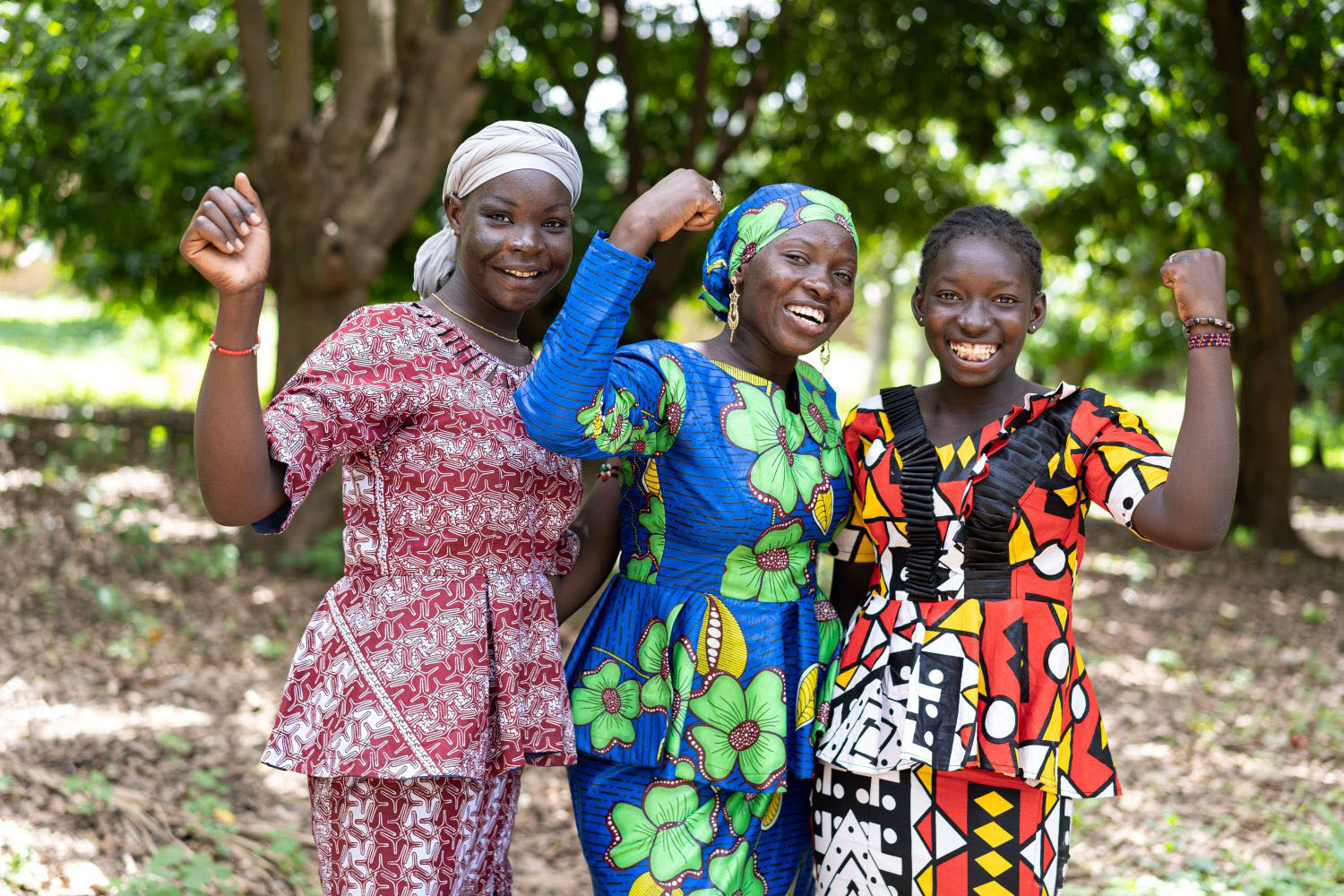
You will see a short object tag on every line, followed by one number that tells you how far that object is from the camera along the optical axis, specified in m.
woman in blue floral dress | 2.55
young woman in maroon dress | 2.32
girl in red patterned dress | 2.42
